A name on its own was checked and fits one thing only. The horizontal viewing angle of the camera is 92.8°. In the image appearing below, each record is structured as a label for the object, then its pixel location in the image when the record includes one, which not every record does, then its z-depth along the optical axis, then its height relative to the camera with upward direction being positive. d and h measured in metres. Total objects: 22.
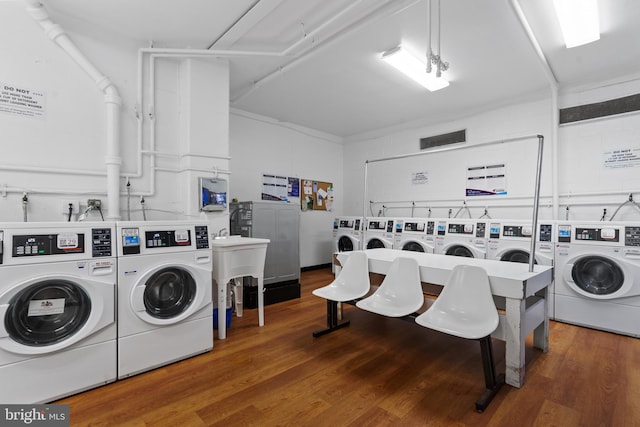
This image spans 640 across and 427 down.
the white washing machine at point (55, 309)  1.69 -0.62
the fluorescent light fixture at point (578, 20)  2.39 +1.62
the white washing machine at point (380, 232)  4.69 -0.36
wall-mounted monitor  3.09 +0.14
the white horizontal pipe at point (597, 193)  3.49 +0.23
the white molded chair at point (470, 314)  1.87 -0.71
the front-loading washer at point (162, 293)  2.07 -0.64
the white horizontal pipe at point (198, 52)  2.91 +1.50
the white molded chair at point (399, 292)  2.34 -0.67
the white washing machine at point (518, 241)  3.23 -0.33
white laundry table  1.95 -0.55
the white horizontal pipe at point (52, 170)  2.34 +0.29
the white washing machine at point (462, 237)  3.72 -0.34
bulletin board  5.81 +0.26
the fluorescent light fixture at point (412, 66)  3.00 +1.55
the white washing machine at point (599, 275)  2.81 -0.62
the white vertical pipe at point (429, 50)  2.26 +1.21
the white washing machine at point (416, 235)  4.22 -0.37
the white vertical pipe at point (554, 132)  3.61 +1.03
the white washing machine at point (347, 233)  5.22 -0.43
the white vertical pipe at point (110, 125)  2.60 +0.73
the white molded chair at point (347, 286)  2.70 -0.72
